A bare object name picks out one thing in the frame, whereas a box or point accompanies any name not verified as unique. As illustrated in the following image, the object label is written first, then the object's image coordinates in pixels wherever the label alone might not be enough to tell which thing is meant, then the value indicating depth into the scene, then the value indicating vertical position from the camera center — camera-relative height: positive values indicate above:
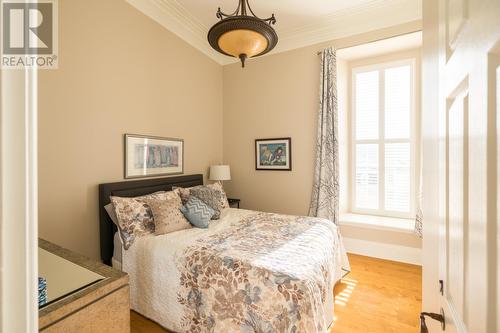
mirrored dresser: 0.92 -0.53
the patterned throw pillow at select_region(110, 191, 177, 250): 2.26 -0.50
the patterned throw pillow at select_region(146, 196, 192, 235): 2.34 -0.51
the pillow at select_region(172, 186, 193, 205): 2.84 -0.33
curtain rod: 3.03 +1.65
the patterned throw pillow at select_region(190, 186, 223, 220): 2.95 -0.38
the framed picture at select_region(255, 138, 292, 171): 3.83 +0.19
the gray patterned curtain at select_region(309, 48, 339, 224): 3.41 +0.30
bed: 1.52 -0.79
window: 3.57 +0.39
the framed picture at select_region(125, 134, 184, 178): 2.79 +0.12
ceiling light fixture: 1.76 +0.99
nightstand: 3.99 -0.62
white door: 0.44 +0.00
